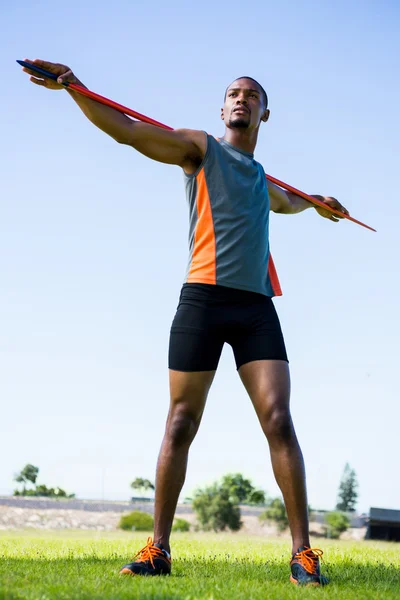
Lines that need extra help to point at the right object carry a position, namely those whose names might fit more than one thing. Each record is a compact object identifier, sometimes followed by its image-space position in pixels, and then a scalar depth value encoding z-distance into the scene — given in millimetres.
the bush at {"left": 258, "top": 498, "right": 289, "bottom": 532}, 55112
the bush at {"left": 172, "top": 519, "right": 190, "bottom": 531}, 50512
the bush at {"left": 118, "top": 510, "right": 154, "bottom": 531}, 42459
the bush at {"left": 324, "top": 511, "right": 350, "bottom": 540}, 52531
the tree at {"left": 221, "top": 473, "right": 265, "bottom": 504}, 73969
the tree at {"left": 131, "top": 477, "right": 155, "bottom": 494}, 96669
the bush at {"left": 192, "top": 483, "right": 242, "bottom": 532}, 54594
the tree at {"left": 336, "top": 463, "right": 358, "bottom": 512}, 113562
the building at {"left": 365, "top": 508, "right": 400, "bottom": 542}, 38656
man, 4418
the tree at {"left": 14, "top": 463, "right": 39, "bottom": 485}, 92062
